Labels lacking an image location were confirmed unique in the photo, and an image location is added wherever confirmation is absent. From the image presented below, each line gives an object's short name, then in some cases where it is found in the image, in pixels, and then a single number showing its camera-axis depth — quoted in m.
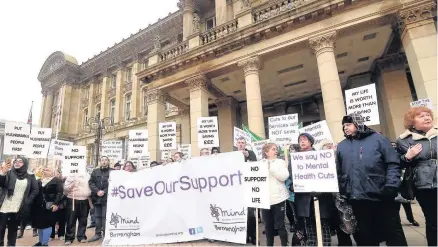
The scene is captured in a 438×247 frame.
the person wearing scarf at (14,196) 4.96
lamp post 26.98
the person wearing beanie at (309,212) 3.79
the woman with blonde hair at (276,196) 4.14
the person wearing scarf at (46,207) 5.61
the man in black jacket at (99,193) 6.27
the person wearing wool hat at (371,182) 3.01
